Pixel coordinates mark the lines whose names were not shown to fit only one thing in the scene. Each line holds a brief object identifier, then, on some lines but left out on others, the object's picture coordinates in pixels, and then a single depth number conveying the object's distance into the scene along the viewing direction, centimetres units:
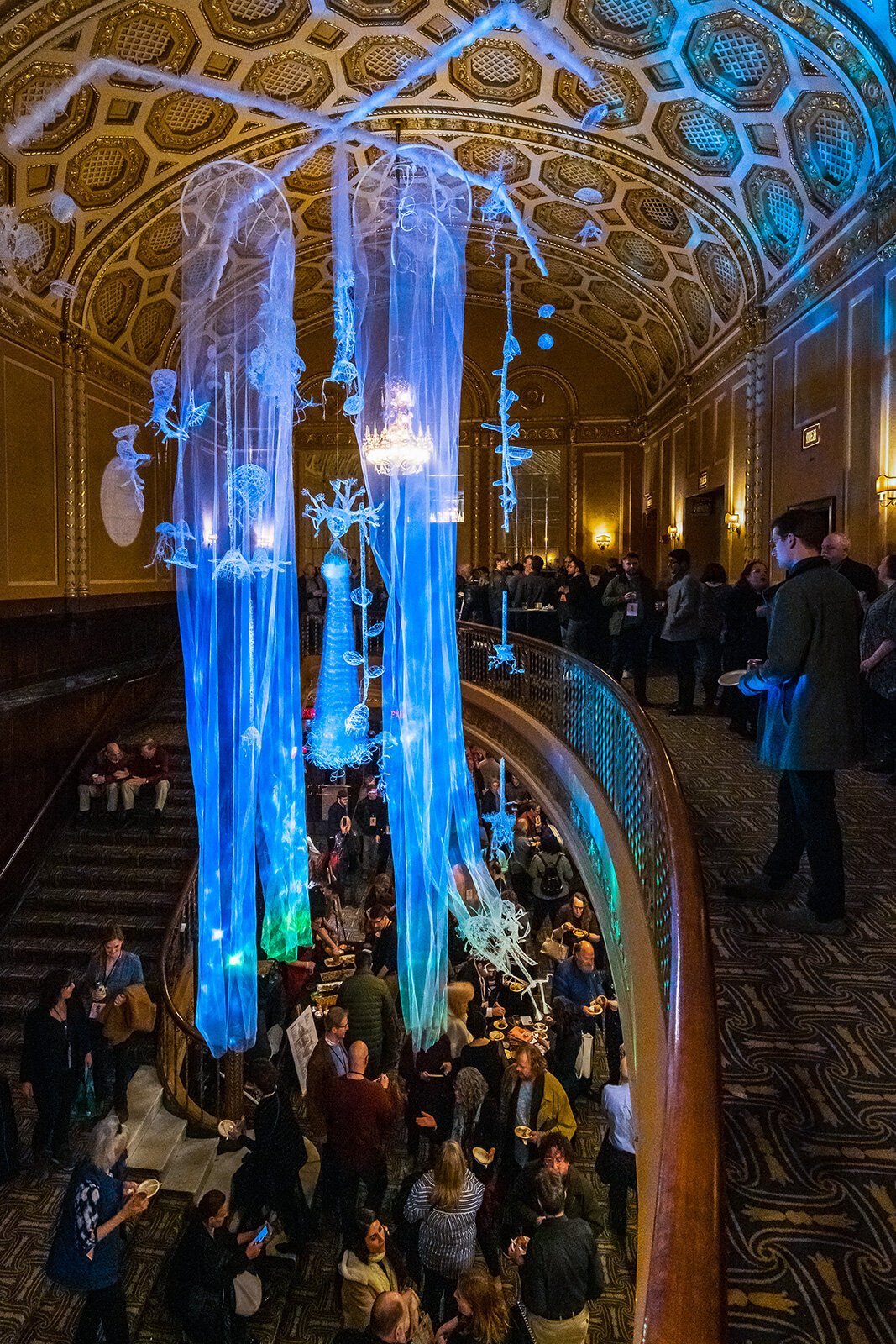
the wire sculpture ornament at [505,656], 912
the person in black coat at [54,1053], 631
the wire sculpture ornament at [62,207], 1035
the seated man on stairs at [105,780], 1059
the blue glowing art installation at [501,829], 1014
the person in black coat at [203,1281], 486
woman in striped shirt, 469
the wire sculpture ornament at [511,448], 1620
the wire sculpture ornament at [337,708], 1081
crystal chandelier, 753
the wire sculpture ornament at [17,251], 1022
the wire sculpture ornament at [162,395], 1402
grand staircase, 892
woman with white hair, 486
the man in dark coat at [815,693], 319
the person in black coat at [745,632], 710
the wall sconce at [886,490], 732
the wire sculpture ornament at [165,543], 1427
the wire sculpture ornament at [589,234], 1303
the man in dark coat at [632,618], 822
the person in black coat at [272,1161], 534
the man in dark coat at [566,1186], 441
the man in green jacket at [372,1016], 622
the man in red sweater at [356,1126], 538
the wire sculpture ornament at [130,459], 1388
